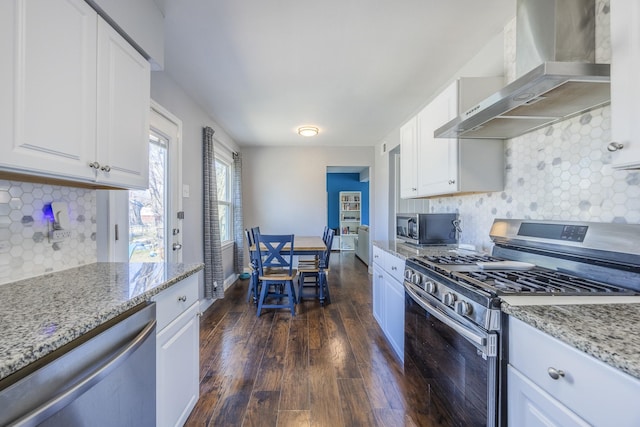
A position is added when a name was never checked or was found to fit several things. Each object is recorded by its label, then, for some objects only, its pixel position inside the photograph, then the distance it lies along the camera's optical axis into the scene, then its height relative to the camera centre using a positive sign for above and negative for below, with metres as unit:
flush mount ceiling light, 3.82 +1.20
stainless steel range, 0.92 -0.30
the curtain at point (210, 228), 3.19 -0.21
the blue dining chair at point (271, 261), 2.87 -0.57
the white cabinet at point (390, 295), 1.93 -0.70
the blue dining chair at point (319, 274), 3.31 -0.81
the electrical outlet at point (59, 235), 1.26 -0.12
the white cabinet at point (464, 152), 1.72 +0.41
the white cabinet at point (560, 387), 0.57 -0.44
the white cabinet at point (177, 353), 1.13 -0.69
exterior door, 1.68 +0.00
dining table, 3.17 -0.48
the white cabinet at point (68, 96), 0.83 +0.45
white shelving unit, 8.15 +0.02
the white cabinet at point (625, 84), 0.82 +0.42
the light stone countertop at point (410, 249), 1.88 -0.30
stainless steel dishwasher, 0.57 -0.45
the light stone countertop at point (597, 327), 0.56 -0.30
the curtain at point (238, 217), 4.55 -0.11
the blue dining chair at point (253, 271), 3.08 -0.72
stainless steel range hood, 0.98 +0.52
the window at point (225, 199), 4.23 +0.21
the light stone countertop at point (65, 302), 0.61 -0.31
